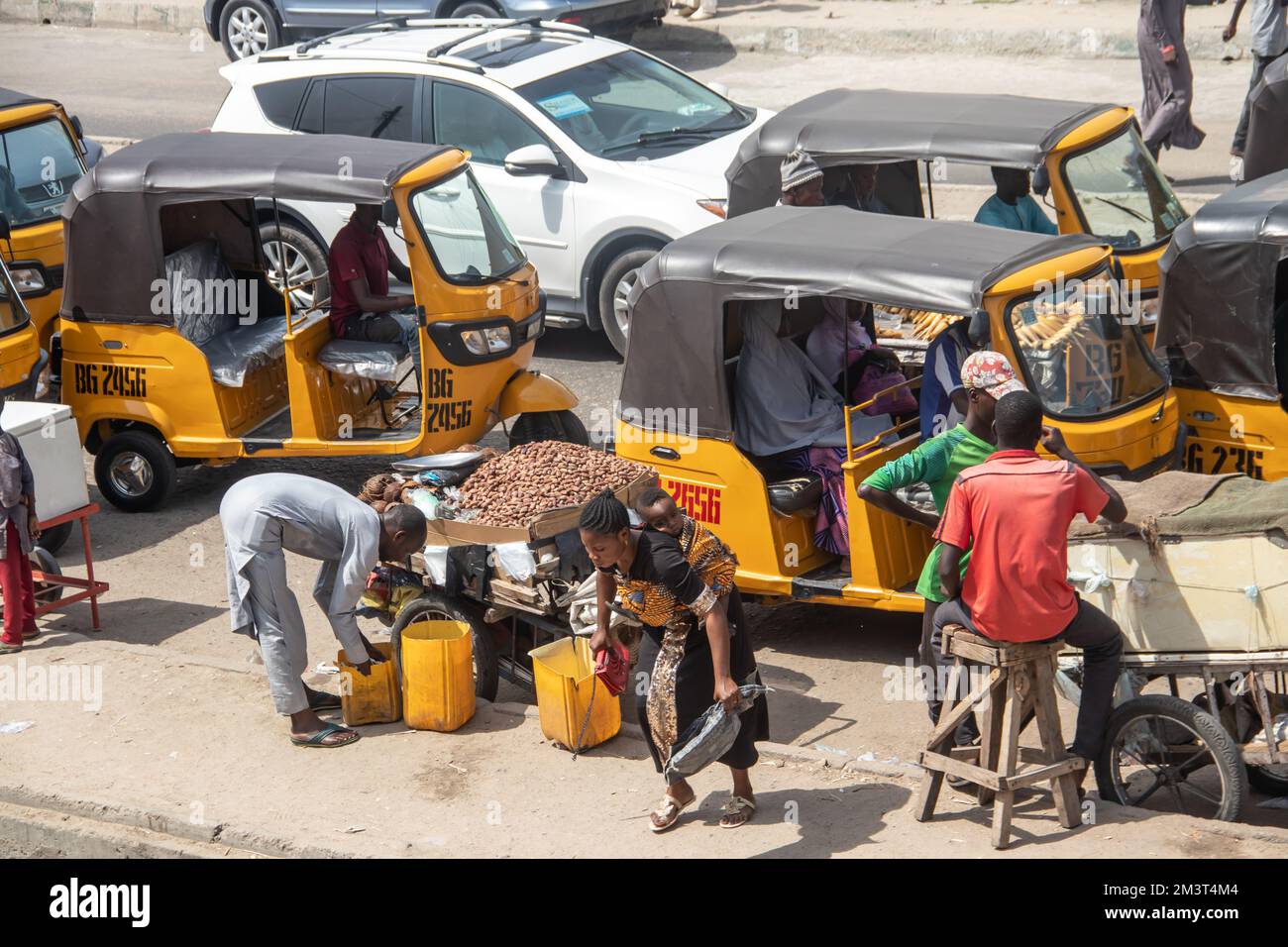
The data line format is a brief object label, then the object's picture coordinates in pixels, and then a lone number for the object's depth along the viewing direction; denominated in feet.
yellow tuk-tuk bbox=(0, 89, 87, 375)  40.75
